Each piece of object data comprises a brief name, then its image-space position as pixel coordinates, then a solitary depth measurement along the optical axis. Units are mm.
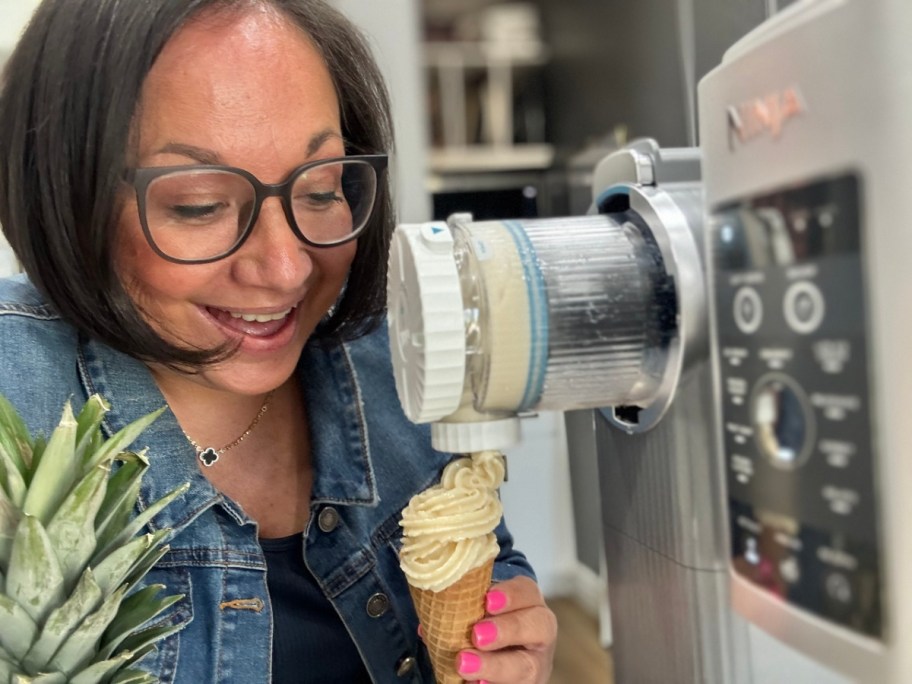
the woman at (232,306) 678
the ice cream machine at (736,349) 298
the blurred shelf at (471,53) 2611
